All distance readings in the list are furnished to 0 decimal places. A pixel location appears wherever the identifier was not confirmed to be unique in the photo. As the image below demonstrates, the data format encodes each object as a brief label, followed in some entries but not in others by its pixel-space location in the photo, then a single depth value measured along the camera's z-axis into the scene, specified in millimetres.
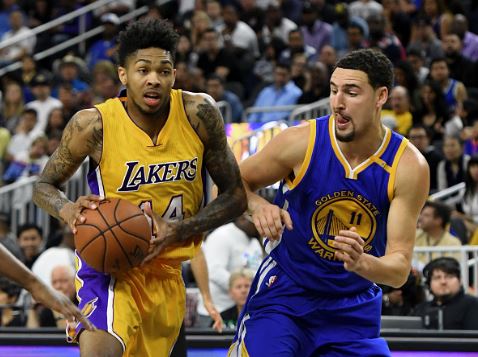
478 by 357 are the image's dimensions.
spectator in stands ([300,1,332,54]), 14844
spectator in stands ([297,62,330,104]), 13117
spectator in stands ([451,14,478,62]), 13547
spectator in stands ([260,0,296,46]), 15133
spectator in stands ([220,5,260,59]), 14992
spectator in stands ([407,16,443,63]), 13531
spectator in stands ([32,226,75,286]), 10227
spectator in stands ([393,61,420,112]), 12508
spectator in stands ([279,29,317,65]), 14180
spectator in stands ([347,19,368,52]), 13789
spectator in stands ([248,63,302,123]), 13461
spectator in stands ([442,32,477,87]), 13016
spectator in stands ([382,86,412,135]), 11914
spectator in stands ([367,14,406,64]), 13508
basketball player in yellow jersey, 5500
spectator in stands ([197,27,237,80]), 14602
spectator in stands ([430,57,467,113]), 12281
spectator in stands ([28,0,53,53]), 16891
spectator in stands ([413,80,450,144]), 11953
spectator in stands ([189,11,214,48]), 15172
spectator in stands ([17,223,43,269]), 11040
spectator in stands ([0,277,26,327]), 9430
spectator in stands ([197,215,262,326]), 9711
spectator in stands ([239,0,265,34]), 15555
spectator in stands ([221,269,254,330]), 9008
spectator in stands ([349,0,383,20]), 14688
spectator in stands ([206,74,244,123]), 13477
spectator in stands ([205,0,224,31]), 15742
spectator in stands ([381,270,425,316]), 8906
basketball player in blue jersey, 5352
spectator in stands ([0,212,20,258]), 10462
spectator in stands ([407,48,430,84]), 13094
